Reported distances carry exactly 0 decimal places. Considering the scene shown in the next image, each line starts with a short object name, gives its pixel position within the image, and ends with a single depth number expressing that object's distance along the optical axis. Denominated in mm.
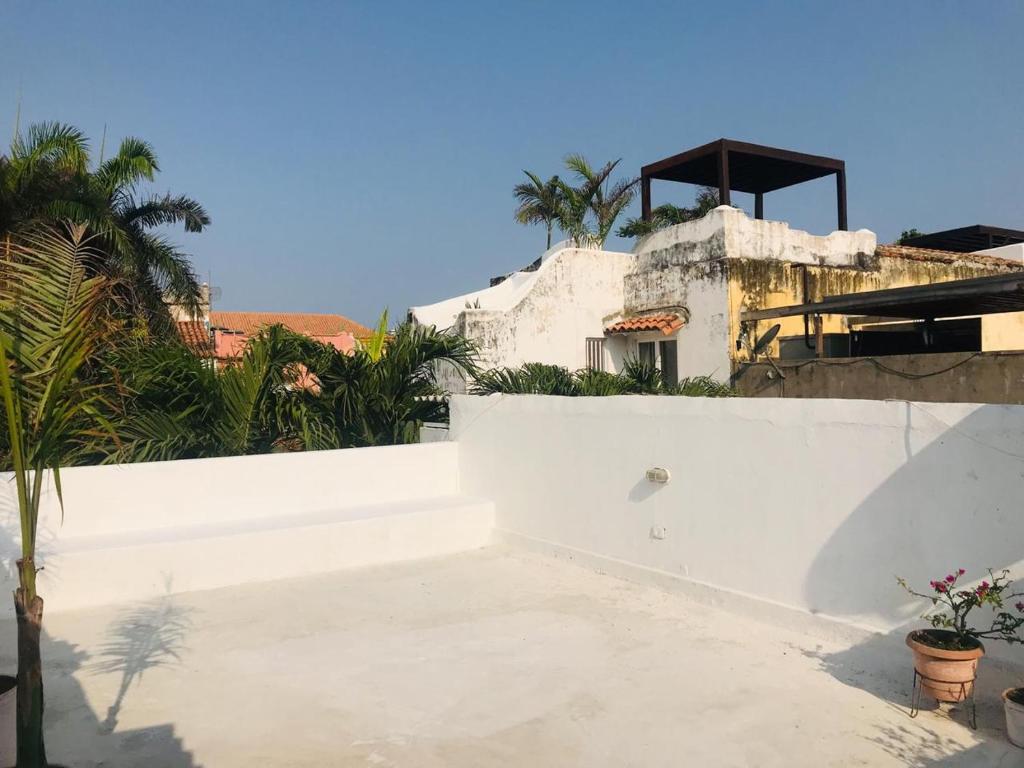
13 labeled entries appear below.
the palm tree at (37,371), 3336
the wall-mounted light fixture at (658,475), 7109
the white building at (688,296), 12852
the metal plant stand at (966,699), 4305
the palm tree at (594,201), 20781
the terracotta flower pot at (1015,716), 3936
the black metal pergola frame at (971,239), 19719
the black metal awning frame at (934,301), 8214
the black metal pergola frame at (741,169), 13734
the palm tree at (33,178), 11773
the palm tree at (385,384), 10305
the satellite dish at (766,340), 12633
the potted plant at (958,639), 4340
